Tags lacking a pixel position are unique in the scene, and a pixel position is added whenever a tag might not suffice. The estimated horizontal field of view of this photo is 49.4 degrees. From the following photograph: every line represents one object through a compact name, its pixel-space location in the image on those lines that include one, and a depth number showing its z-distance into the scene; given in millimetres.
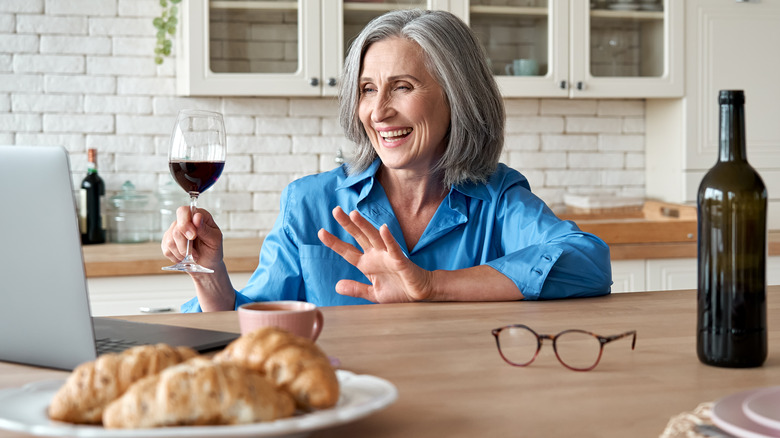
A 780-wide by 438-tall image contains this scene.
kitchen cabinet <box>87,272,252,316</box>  2865
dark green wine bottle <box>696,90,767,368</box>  999
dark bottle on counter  3250
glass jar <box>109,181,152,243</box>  3387
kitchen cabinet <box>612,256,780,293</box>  3246
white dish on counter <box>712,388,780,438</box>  713
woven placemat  764
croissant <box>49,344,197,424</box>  697
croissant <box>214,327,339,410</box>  709
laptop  883
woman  1921
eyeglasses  1062
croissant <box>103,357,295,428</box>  647
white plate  642
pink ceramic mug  979
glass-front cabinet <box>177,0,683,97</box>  3252
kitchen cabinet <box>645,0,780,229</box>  3553
